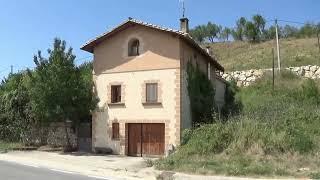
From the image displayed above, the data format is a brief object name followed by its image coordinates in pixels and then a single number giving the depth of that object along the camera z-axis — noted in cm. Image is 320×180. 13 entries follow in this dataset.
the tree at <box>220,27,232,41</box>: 5414
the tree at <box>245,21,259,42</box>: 4572
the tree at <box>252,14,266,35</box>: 4612
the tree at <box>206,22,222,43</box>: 5565
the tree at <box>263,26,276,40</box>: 4750
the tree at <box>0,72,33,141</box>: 2130
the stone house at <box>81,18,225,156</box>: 1658
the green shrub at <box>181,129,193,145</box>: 1599
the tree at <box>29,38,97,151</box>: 1774
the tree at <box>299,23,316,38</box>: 4540
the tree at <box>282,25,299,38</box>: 4977
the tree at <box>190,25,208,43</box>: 5505
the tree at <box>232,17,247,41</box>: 4892
